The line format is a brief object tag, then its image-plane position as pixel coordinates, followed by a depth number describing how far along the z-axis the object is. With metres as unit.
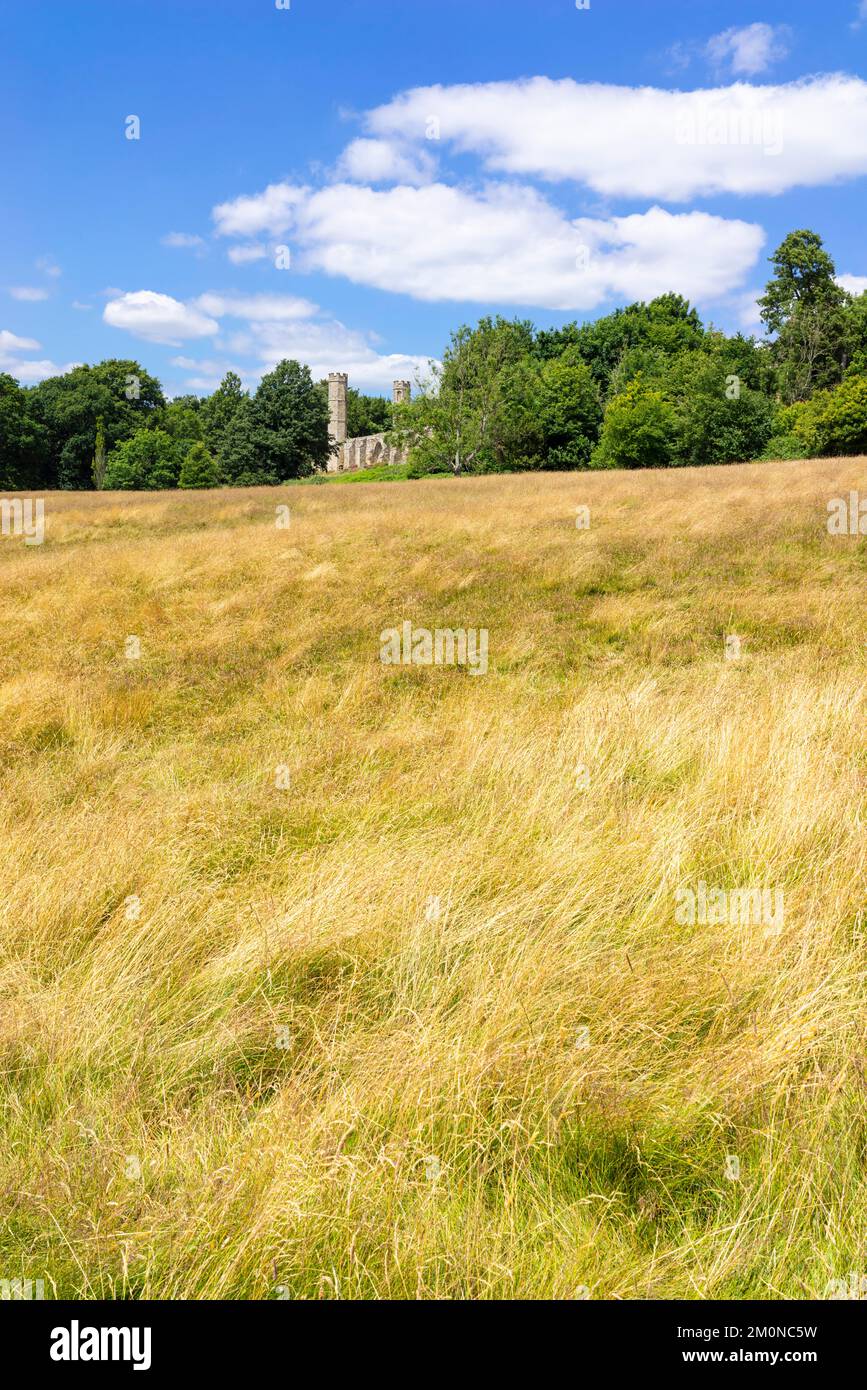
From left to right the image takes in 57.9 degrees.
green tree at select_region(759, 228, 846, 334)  67.69
